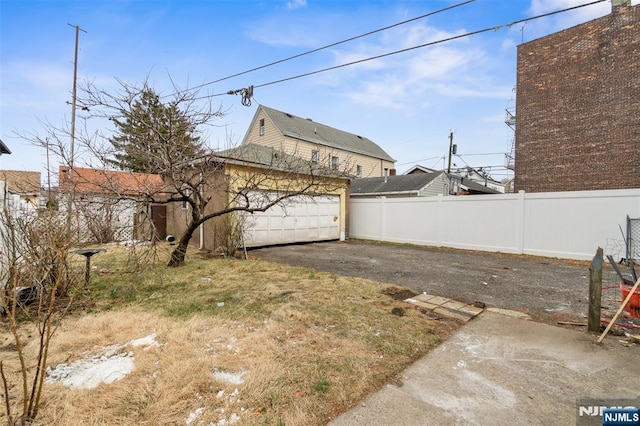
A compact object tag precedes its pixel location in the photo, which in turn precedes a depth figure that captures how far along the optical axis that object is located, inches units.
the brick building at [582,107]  492.7
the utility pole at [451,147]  1036.6
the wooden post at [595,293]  142.4
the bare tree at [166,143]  247.8
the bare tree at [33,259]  134.6
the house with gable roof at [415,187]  665.0
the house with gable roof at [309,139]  817.5
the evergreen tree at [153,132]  249.1
